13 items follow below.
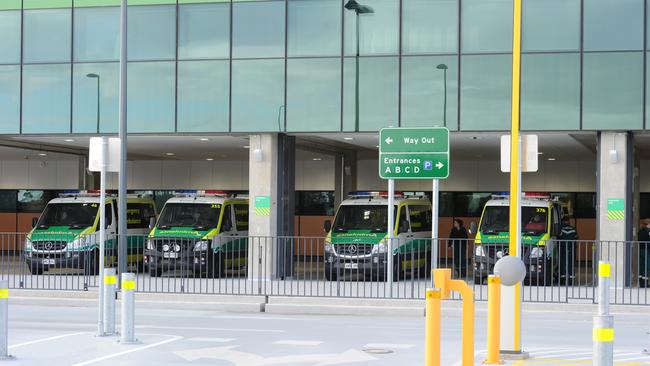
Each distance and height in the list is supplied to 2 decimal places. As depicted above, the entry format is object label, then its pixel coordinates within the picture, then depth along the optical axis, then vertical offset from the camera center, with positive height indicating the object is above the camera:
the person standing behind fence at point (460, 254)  22.73 -1.07
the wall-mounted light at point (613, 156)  25.22 +1.27
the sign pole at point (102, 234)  15.65 -0.50
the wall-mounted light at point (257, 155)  27.48 +1.30
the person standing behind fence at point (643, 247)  24.83 -0.91
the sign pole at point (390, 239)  21.20 -0.67
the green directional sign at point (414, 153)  21.89 +1.13
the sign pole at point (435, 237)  20.98 -0.61
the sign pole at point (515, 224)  13.09 -0.21
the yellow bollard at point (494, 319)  12.30 -1.33
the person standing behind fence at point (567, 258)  21.22 -1.06
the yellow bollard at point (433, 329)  9.85 -1.16
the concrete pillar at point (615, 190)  25.25 +0.45
